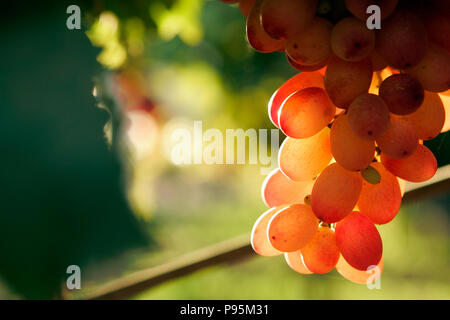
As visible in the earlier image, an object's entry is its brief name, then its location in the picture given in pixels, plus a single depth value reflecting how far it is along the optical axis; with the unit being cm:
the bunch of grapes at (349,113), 55
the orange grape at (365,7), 54
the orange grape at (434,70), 56
